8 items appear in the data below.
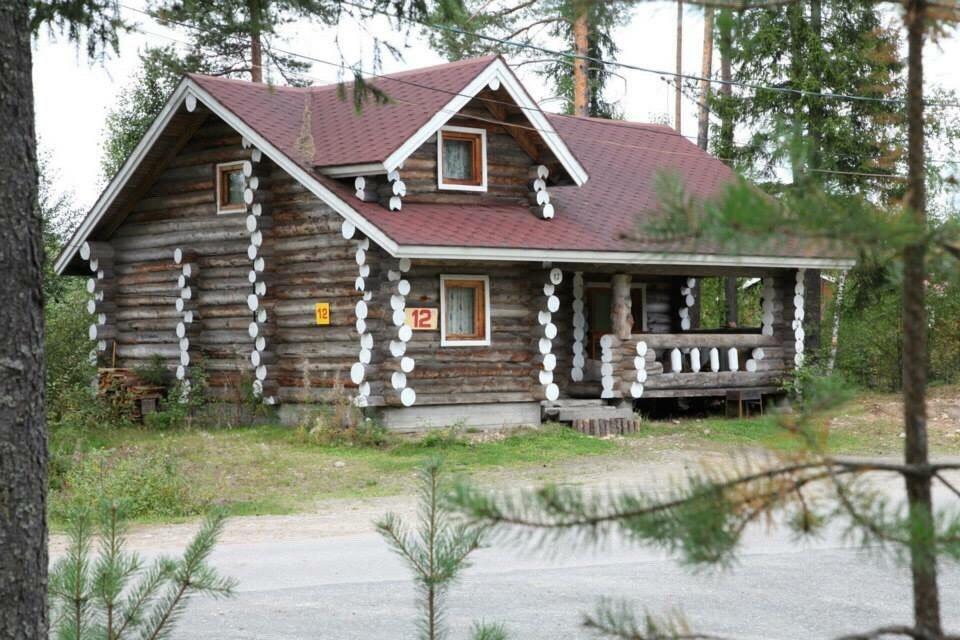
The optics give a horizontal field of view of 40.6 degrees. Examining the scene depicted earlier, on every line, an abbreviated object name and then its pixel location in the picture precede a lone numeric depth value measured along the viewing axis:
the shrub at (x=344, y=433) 19.66
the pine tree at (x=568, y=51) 31.15
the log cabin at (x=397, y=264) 20.42
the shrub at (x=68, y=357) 23.80
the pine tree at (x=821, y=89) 27.55
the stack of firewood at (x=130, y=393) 23.45
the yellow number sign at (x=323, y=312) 21.00
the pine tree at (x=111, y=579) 4.88
